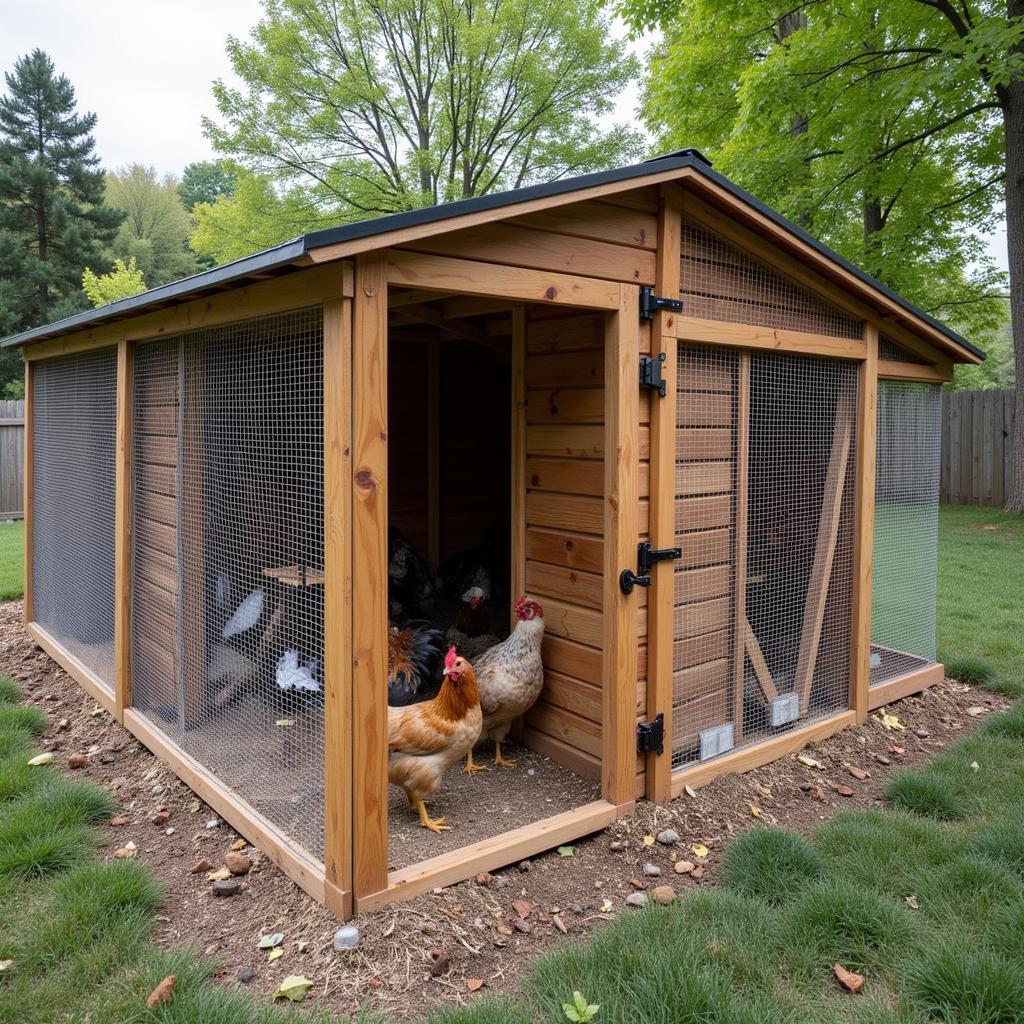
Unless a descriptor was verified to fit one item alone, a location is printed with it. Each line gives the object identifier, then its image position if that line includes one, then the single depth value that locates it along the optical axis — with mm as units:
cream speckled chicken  3896
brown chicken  3283
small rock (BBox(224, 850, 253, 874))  3051
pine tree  22547
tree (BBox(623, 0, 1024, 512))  10031
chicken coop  2686
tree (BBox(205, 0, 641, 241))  15164
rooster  4203
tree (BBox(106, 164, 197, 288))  28344
